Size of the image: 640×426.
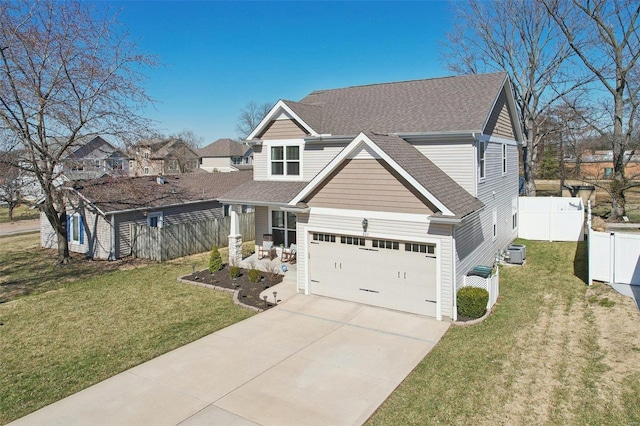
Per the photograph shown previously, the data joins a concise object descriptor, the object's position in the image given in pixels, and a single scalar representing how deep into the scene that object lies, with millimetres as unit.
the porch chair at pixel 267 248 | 19172
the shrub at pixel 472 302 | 11930
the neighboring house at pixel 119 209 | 20844
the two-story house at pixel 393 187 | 12398
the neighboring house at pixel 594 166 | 53931
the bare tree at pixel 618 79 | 25406
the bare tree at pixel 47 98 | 17438
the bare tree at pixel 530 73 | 31125
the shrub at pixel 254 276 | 15992
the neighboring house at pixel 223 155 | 68875
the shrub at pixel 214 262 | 17531
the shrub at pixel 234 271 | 16641
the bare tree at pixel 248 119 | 86500
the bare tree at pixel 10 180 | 18853
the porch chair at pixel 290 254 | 18312
